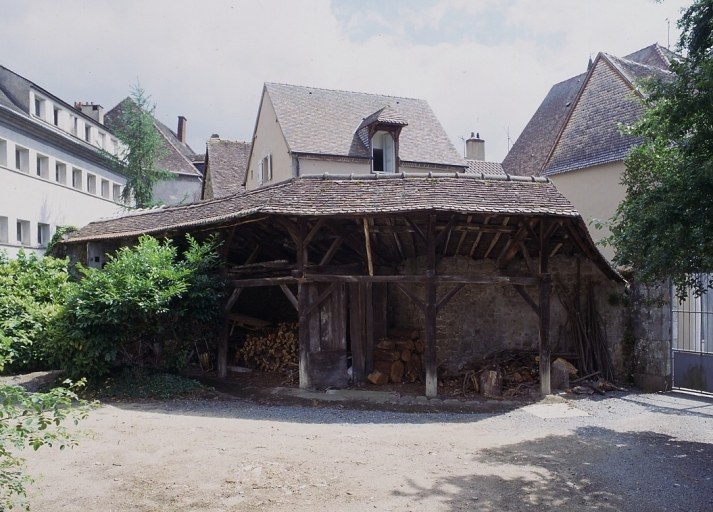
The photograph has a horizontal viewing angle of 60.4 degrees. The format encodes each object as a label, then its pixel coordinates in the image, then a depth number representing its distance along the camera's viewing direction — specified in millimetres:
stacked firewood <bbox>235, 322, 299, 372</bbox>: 13461
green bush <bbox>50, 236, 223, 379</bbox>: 10695
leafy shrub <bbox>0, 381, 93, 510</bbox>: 3783
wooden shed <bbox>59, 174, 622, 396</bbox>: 10414
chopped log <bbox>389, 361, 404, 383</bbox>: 12266
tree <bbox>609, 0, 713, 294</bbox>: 6703
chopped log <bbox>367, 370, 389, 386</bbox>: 12172
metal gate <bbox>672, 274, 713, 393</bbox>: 11625
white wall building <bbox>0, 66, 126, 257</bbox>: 21938
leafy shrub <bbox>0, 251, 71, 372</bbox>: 12258
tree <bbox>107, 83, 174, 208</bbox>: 30344
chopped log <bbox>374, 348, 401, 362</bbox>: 12344
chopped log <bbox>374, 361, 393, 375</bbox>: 12305
